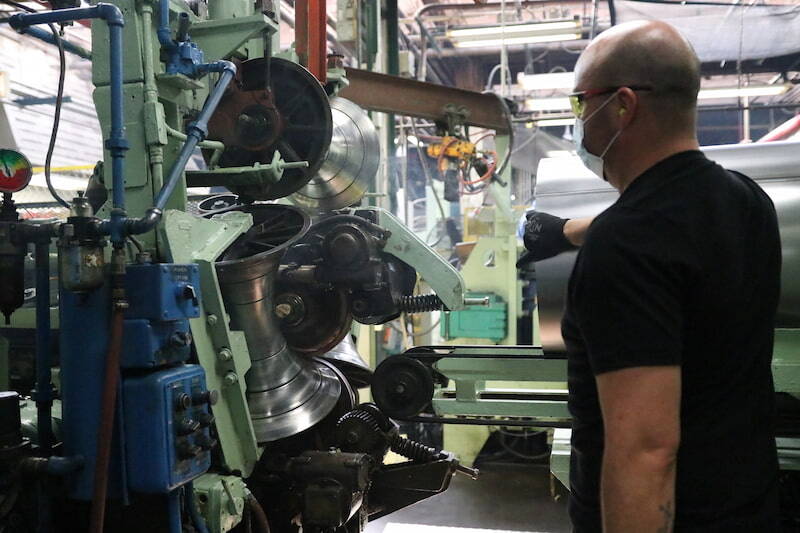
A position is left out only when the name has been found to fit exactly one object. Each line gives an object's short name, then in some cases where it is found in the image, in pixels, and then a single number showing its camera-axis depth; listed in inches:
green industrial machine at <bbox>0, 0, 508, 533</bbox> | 72.4
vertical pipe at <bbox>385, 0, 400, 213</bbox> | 198.9
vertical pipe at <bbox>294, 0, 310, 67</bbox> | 105.4
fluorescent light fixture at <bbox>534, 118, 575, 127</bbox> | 325.1
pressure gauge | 76.4
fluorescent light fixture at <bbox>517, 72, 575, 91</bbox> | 269.1
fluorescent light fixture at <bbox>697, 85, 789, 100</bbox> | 269.9
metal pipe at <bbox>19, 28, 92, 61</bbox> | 80.4
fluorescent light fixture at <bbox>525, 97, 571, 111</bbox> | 290.9
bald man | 40.4
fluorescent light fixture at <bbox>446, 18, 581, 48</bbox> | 238.8
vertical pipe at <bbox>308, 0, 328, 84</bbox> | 105.2
